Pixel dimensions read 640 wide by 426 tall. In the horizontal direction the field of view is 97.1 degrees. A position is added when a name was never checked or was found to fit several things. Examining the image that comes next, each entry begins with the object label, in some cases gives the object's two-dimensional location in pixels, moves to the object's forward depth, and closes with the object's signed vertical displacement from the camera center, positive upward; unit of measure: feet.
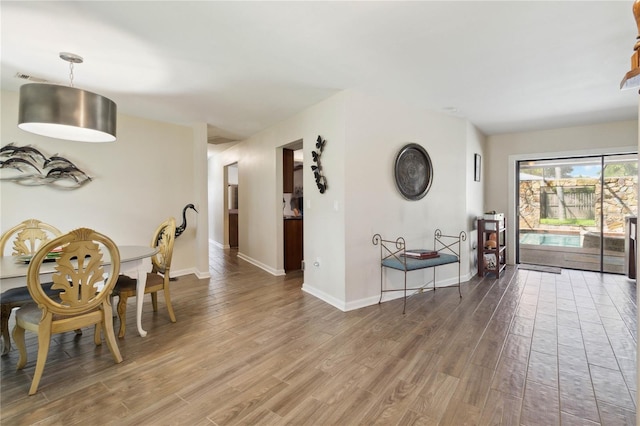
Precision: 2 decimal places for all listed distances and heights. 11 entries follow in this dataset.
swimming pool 16.58 -1.92
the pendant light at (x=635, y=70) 2.52 +1.26
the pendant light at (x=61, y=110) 6.42 +2.29
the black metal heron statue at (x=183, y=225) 14.74 -0.93
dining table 6.12 -1.46
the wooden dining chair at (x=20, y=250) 7.32 -1.43
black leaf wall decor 11.42 +1.65
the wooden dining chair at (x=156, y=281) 8.31 -2.34
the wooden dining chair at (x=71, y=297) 5.90 -2.05
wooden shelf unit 14.83 -2.17
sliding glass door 15.31 -0.11
